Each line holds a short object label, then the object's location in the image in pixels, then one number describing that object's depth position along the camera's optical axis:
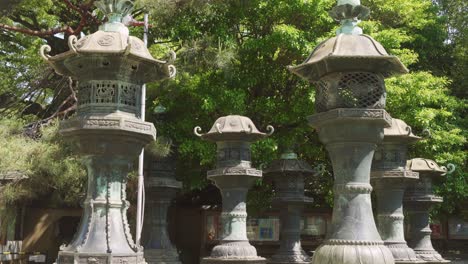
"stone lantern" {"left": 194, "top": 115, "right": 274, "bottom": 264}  9.43
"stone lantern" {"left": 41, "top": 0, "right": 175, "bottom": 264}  5.45
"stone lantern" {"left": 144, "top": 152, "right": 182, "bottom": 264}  10.51
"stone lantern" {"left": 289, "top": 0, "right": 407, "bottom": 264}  5.27
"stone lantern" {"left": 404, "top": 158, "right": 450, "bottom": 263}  9.91
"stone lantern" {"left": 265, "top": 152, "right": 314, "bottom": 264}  11.10
